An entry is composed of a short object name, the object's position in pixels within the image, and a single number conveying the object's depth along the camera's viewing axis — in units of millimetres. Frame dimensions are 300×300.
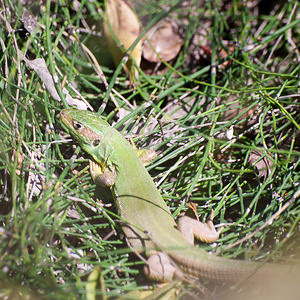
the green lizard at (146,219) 2646
